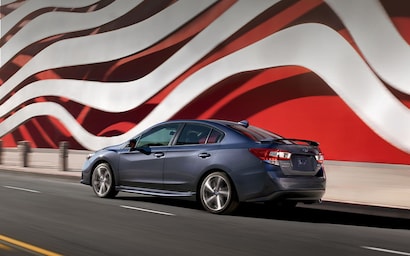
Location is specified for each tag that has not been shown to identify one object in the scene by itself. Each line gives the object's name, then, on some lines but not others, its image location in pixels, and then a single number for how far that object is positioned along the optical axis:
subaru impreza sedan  8.62
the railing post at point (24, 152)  18.71
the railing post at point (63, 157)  17.06
